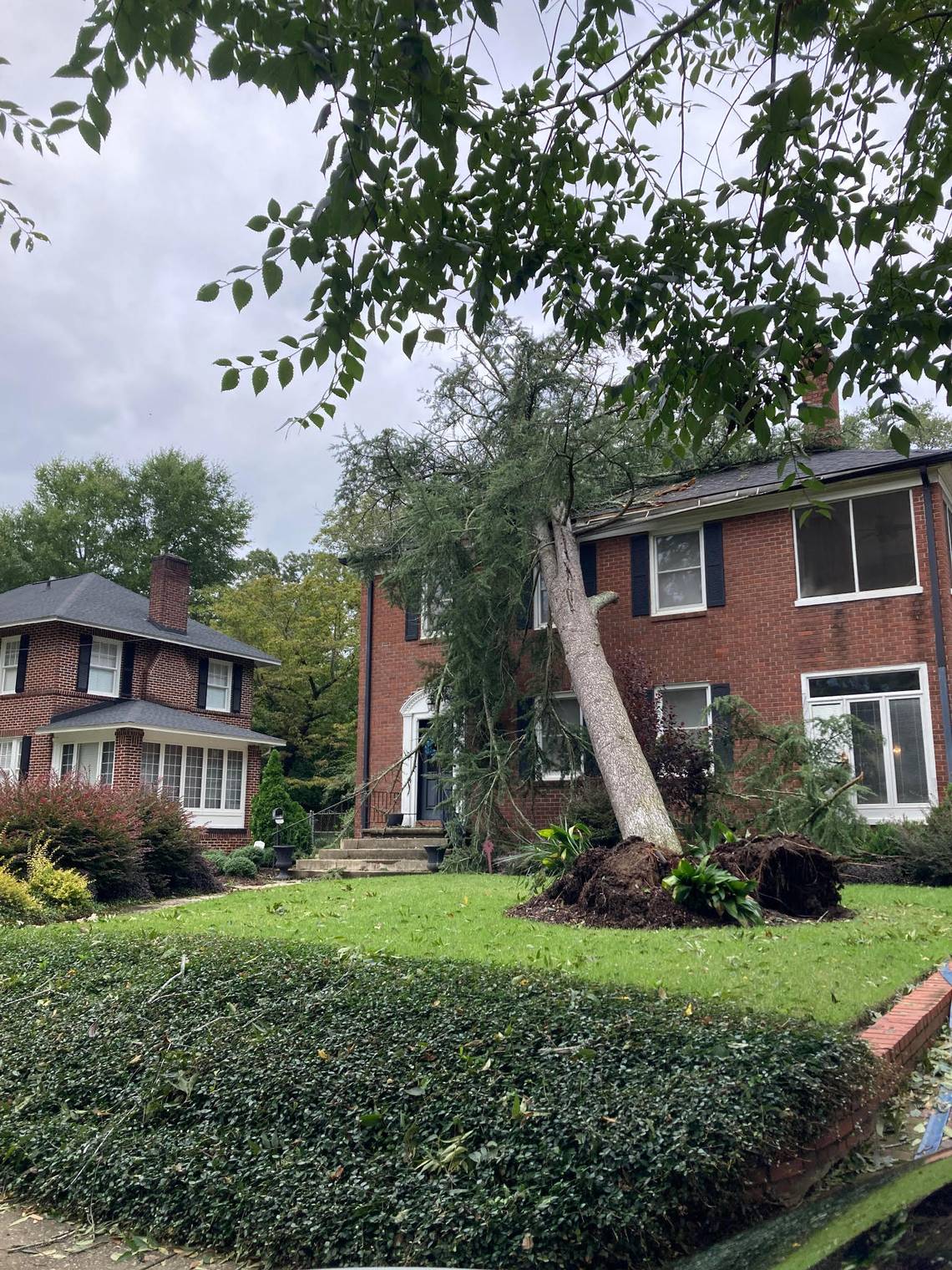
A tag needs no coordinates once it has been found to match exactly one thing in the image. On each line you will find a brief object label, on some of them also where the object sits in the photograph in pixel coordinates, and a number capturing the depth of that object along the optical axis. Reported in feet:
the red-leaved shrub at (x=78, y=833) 44.27
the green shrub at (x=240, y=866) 66.23
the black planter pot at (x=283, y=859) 59.52
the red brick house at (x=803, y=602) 49.21
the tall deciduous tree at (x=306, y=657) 114.93
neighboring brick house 82.58
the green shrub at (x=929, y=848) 41.57
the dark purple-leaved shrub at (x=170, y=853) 49.93
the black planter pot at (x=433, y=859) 55.21
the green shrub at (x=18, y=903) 37.60
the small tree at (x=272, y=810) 85.61
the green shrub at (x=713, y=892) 29.48
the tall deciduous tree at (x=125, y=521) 145.07
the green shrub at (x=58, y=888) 40.40
